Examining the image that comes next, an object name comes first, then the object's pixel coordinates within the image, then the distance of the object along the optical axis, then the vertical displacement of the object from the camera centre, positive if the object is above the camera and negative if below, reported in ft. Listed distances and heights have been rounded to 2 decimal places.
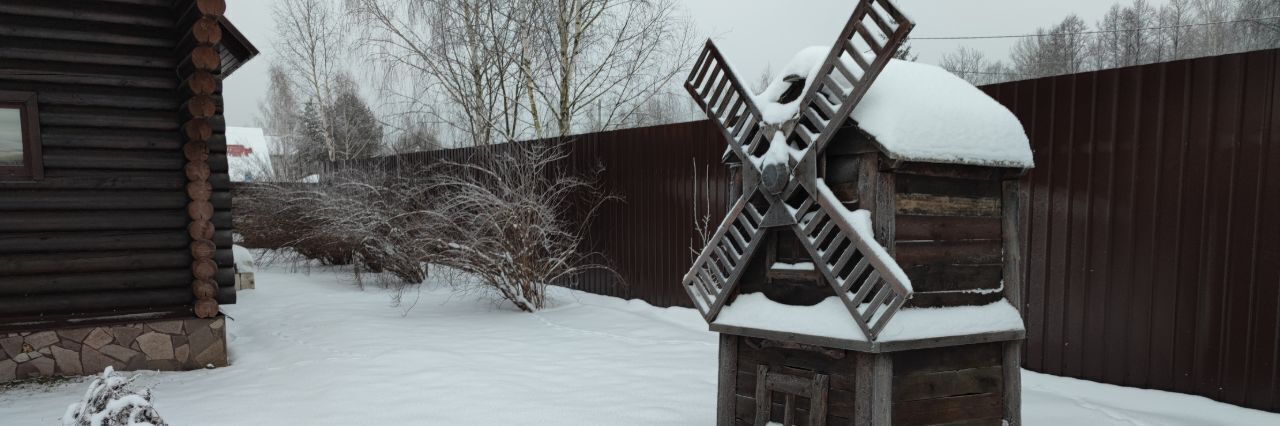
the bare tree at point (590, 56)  42.91 +7.81
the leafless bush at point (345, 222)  34.68 -2.03
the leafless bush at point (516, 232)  27.84 -1.89
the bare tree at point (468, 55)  43.45 +7.94
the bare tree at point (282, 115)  95.91 +10.72
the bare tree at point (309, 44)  71.36 +14.24
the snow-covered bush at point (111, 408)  10.08 -3.10
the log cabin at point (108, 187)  19.51 +0.00
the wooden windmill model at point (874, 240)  10.72 -0.93
